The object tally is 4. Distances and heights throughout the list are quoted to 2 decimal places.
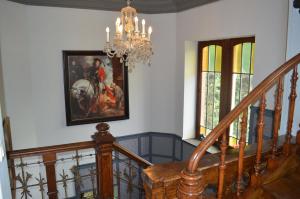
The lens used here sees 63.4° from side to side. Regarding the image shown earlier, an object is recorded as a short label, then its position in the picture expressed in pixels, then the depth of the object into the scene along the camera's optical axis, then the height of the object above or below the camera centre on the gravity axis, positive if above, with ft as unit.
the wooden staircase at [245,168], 4.13 -1.92
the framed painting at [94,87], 13.65 -0.83
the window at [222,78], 11.61 -0.32
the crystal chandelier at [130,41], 8.67 +1.15
